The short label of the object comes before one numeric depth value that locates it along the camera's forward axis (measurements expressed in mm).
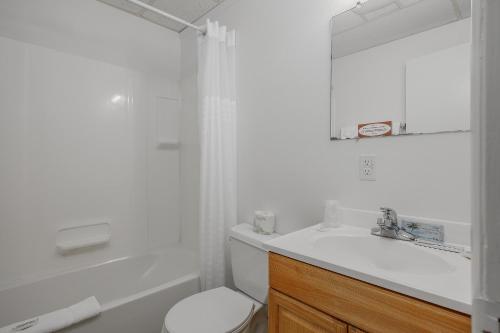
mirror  967
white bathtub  1361
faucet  1021
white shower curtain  1665
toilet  1131
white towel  1077
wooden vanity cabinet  628
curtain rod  1479
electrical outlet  1161
